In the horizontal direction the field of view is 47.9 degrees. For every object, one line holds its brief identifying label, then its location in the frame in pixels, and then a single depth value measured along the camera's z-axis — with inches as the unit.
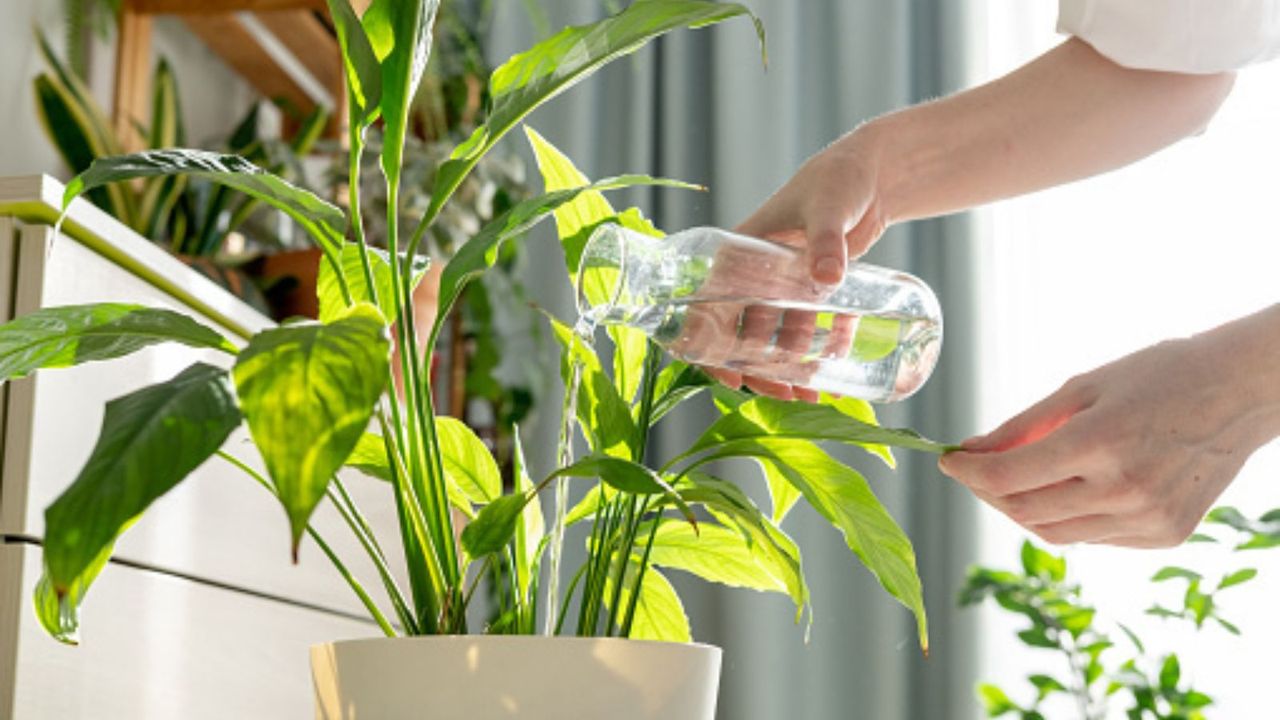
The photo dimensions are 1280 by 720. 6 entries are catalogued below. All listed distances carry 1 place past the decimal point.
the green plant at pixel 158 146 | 73.9
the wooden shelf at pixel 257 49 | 82.1
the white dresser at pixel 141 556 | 43.4
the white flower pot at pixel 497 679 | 29.1
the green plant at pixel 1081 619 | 68.2
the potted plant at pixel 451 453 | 22.4
